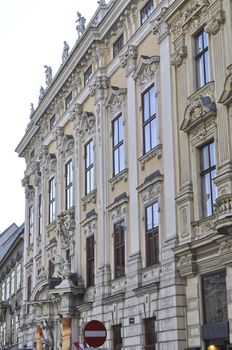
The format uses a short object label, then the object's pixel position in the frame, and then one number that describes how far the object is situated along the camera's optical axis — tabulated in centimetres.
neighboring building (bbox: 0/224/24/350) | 4711
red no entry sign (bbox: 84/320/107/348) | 1593
